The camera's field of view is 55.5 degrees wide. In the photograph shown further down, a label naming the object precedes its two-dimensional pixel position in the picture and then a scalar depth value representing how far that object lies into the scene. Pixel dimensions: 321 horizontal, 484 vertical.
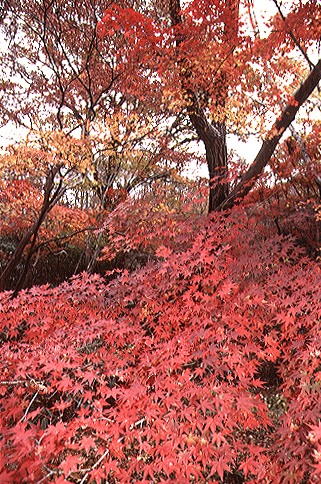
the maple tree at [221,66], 4.92
